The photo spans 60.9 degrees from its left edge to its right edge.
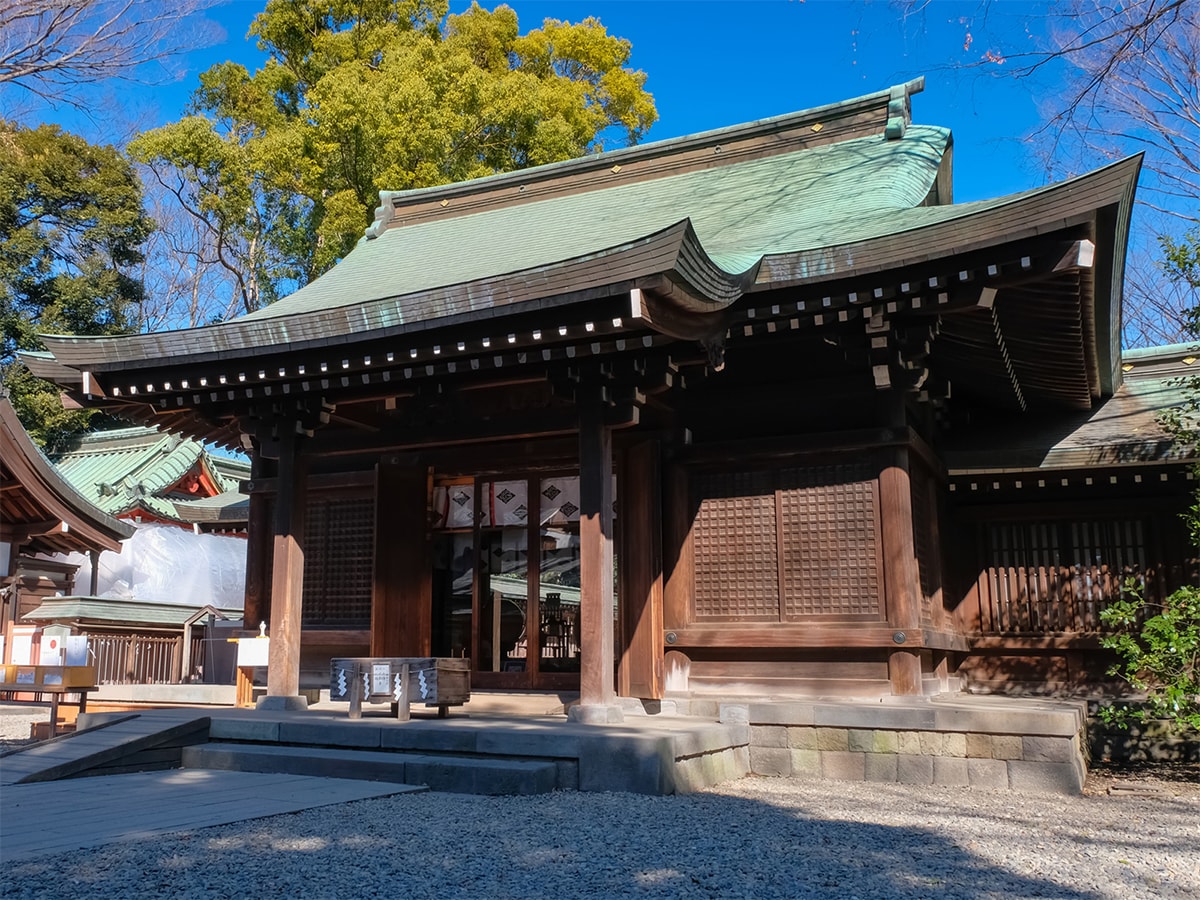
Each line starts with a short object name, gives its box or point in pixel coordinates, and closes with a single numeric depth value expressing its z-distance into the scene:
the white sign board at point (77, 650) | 9.19
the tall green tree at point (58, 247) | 23.44
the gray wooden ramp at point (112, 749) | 6.78
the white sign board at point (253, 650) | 9.24
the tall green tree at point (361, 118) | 21.75
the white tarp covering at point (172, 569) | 22.98
